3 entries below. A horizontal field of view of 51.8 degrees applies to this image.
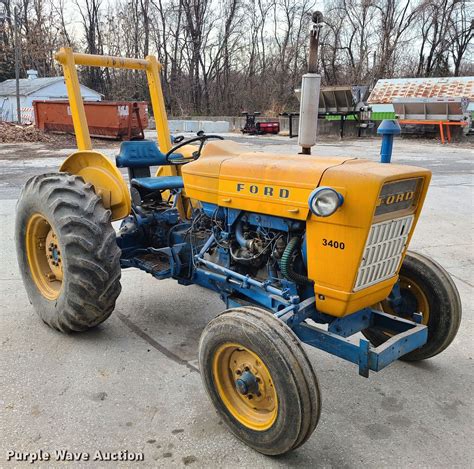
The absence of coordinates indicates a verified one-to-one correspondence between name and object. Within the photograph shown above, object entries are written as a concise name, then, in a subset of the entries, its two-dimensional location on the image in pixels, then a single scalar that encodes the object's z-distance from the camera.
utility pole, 21.22
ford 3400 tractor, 2.25
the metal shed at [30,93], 26.33
